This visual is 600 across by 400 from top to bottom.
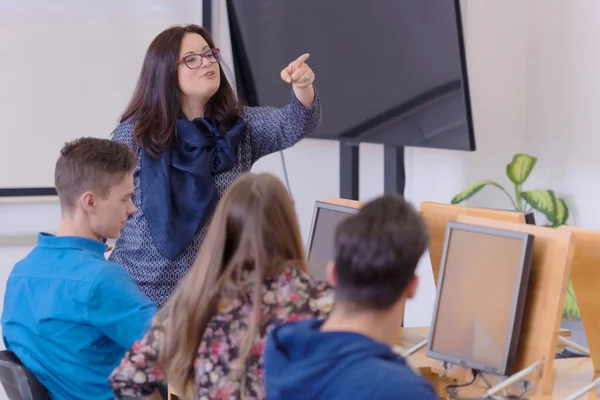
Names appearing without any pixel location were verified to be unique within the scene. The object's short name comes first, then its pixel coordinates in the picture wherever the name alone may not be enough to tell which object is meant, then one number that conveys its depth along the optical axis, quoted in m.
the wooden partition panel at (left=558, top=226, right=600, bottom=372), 4.14
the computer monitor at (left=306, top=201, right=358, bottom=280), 4.66
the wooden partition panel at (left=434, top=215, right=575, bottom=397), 4.00
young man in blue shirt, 4.15
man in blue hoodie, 3.40
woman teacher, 4.85
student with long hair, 3.77
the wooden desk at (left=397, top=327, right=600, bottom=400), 4.19
